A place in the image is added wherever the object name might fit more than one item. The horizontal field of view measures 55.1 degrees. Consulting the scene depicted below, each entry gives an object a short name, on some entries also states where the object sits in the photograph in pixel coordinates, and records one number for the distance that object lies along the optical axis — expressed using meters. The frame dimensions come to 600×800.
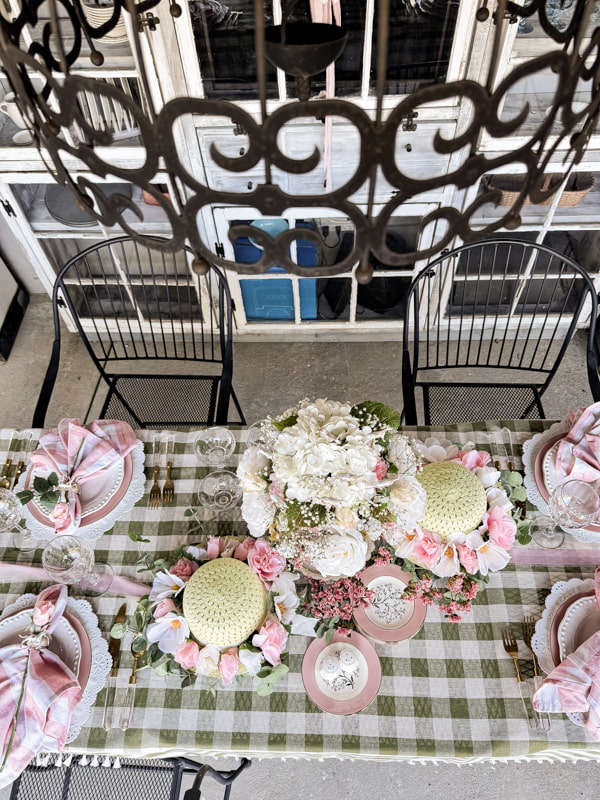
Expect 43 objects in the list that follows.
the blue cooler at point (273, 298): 2.66
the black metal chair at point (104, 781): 1.59
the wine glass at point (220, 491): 1.57
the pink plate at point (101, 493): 1.54
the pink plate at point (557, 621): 1.33
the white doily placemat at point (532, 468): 1.49
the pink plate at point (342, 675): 1.31
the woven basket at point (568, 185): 2.22
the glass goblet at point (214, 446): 1.64
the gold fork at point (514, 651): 1.30
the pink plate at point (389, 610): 1.38
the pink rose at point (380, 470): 1.15
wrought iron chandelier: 0.56
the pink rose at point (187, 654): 1.28
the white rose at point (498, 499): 1.42
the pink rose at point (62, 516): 1.46
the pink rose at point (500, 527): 1.38
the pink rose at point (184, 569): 1.39
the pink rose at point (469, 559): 1.37
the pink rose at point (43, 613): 1.35
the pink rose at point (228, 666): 1.26
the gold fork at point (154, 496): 1.59
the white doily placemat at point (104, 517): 1.53
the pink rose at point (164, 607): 1.32
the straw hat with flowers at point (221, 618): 1.27
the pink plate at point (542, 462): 1.55
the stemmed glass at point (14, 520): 1.53
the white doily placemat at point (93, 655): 1.30
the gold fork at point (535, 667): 1.28
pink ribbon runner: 1.48
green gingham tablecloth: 1.27
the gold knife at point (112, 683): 1.31
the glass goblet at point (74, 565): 1.43
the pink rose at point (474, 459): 1.49
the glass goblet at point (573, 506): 1.45
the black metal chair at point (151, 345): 2.09
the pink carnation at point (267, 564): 1.36
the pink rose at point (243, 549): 1.41
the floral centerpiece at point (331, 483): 1.06
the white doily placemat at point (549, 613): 1.34
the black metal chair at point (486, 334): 2.22
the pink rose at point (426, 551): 1.37
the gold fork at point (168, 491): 1.60
